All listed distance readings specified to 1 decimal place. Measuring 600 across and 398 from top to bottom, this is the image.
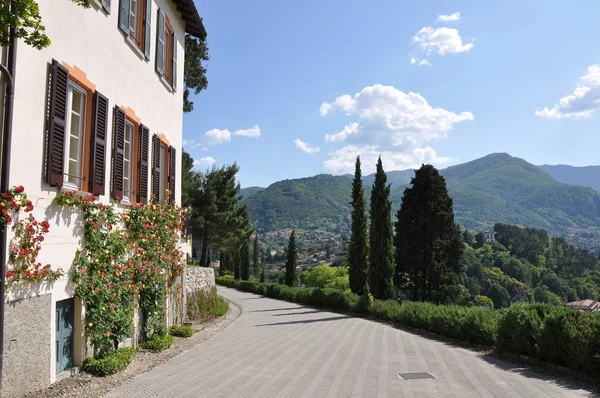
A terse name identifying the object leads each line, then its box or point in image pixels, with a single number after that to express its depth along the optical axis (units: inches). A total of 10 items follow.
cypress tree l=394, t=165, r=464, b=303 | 1217.4
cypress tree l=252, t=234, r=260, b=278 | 2895.7
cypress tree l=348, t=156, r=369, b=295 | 1017.3
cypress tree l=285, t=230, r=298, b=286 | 1758.1
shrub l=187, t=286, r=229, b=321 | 657.6
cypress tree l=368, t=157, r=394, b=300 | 872.3
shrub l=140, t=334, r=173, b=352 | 416.2
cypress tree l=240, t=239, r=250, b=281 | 1988.2
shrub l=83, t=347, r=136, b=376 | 306.3
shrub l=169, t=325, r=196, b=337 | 509.6
